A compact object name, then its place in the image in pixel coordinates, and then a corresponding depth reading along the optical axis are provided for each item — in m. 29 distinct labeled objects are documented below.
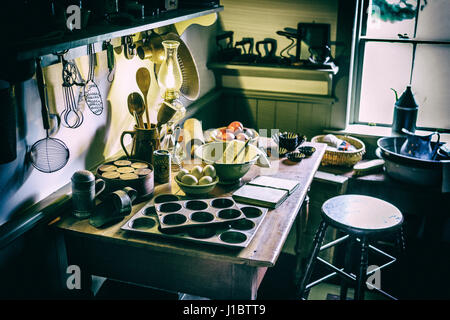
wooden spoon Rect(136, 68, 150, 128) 2.15
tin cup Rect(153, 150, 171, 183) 2.05
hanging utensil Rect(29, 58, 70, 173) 1.59
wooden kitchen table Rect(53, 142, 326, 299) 1.60
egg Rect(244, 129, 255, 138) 2.67
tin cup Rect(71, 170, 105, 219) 1.71
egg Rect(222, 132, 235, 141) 2.54
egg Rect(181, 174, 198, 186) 1.97
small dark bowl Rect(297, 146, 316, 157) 2.55
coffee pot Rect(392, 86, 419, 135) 3.14
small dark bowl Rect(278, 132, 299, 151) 2.55
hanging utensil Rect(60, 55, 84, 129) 1.77
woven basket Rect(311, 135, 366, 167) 3.09
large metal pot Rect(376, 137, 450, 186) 2.79
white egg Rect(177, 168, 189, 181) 2.03
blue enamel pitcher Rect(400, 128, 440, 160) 2.84
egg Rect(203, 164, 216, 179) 2.04
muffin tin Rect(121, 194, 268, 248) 1.63
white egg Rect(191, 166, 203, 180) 2.03
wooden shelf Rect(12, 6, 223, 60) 1.20
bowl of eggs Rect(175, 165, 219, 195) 1.95
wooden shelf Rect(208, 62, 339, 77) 3.14
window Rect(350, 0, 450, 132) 3.14
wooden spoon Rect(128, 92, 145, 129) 2.11
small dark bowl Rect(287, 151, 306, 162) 2.46
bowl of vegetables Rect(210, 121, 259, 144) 2.55
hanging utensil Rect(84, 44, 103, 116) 1.93
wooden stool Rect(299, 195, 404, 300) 2.32
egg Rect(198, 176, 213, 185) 1.99
